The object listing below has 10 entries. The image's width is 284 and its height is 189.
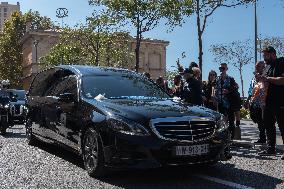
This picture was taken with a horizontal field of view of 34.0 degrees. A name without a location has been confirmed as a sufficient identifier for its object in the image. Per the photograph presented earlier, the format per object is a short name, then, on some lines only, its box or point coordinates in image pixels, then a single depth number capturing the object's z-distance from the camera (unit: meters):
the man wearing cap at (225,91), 9.49
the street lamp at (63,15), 46.62
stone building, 72.94
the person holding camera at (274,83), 7.43
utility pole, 30.95
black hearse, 5.62
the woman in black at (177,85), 10.65
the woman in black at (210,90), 10.42
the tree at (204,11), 23.89
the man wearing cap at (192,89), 8.57
